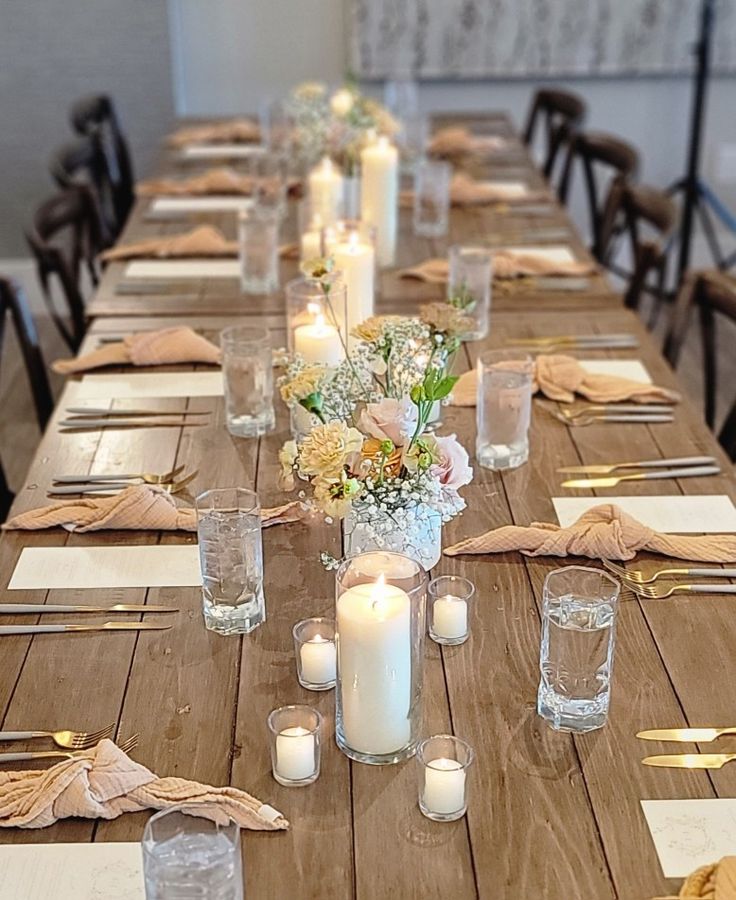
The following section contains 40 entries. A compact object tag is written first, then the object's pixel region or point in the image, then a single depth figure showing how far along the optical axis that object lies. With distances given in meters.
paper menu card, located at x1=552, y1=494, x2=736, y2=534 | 1.74
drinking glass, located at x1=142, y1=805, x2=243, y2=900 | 1.05
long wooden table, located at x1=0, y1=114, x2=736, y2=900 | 1.15
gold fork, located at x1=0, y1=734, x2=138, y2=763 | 1.28
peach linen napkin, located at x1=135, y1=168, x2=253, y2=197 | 3.48
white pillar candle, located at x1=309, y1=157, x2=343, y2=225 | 2.88
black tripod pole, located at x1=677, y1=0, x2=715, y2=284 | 4.71
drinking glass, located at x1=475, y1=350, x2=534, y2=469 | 1.88
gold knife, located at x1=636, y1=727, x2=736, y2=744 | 1.31
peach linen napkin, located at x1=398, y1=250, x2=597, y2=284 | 2.77
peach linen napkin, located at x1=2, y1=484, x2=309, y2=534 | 1.72
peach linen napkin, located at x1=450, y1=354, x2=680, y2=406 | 2.14
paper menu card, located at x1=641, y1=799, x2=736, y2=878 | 1.16
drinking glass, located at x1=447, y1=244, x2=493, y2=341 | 2.45
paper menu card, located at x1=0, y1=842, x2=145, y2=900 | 1.13
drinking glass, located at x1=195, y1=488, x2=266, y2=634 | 1.50
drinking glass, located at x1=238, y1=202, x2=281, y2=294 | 2.64
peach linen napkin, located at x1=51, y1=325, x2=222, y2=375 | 2.29
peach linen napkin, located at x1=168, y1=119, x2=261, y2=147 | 4.06
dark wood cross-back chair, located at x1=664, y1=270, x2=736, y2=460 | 2.49
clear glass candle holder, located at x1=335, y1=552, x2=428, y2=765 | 1.24
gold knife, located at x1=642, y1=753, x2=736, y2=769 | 1.28
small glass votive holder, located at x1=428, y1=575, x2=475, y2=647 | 1.47
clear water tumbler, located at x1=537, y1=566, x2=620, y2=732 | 1.33
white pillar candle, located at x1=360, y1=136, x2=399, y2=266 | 2.86
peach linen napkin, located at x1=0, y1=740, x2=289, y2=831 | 1.19
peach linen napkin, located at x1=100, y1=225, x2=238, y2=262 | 2.94
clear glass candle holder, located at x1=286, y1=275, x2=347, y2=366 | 1.95
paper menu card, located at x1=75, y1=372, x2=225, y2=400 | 2.19
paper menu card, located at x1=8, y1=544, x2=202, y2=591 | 1.61
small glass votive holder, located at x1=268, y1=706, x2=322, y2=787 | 1.24
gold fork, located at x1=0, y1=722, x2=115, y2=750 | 1.31
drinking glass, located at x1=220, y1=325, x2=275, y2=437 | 2.00
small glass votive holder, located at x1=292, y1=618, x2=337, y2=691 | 1.39
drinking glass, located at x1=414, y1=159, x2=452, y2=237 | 3.06
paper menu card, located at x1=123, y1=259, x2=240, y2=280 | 2.84
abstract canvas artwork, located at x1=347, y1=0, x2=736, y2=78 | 4.92
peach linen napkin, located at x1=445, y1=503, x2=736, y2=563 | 1.65
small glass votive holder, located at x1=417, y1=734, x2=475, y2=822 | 1.20
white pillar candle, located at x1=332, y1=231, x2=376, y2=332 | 2.25
